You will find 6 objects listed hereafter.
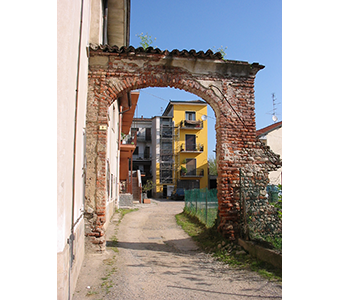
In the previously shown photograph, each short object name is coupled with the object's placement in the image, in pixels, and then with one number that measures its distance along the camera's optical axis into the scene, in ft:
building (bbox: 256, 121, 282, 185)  104.27
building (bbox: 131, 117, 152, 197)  160.35
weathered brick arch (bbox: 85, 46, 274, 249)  24.00
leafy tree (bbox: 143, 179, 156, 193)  119.96
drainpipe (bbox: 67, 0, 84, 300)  14.26
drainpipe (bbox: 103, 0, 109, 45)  33.33
